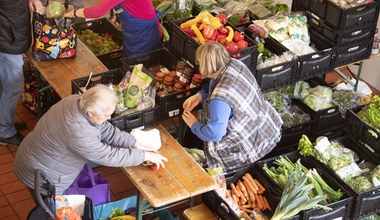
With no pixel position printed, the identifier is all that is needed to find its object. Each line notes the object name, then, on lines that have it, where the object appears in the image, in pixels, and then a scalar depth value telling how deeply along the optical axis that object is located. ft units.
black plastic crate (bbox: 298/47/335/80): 18.81
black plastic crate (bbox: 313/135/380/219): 15.80
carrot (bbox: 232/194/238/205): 16.16
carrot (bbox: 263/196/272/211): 16.30
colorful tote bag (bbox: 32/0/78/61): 18.57
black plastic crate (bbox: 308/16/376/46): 19.43
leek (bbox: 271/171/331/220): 15.20
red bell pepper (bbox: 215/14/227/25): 18.17
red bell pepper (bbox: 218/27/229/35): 17.81
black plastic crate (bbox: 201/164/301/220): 14.99
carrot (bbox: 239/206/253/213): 16.14
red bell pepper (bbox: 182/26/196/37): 17.92
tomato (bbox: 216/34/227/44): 17.67
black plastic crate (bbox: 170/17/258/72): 17.44
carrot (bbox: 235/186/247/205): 16.26
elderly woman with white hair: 13.76
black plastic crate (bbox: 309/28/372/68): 19.71
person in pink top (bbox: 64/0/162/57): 18.38
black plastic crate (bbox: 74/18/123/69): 20.98
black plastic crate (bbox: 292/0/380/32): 19.10
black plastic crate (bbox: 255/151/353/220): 15.46
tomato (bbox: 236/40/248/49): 17.54
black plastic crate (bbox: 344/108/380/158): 17.28
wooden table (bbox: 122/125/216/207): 14.48
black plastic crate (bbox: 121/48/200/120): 16.90
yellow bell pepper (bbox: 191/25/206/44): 17.61
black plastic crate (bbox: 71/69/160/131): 16.07
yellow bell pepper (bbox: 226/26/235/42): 17.65
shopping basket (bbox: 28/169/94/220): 13.61
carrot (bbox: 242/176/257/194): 16.30
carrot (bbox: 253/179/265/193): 16.44
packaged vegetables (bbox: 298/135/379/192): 16.48
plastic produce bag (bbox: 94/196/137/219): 16.39
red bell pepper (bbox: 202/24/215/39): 17.62
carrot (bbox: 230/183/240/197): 16.37
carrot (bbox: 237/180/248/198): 16.33
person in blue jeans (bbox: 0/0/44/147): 18.19
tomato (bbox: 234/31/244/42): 17.71
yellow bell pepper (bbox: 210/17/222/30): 17.87
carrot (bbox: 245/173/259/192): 16.38
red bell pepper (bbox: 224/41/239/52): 17.30
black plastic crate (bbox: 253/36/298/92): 18.20
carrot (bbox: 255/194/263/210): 16.25
